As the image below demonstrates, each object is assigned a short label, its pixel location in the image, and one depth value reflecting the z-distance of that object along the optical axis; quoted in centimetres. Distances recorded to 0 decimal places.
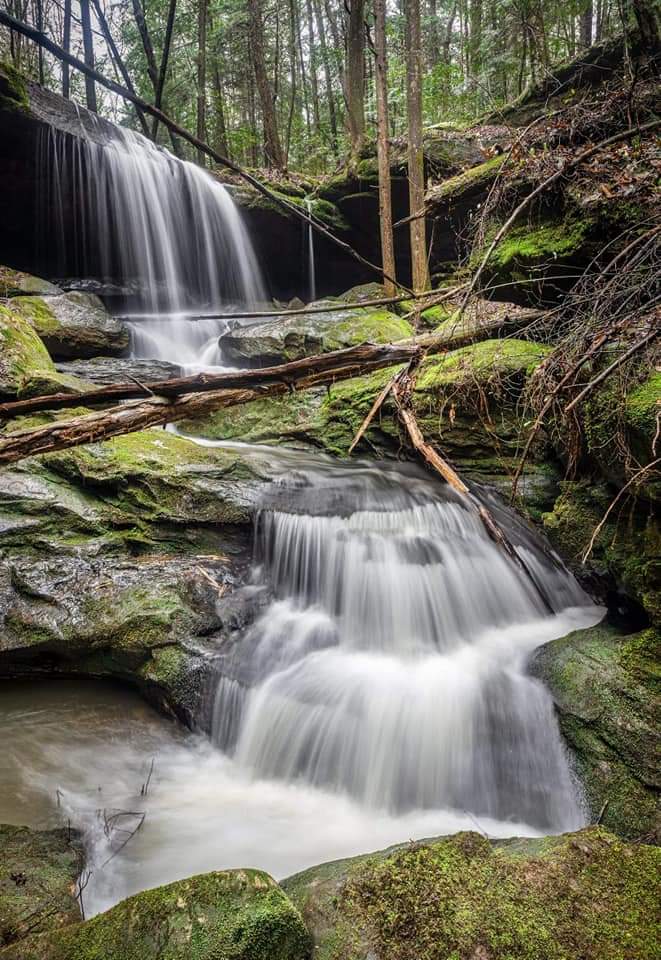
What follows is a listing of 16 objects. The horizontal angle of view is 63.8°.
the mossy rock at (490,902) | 160
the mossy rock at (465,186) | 761
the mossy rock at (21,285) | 955
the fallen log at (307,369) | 359
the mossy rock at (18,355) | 560
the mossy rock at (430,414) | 573
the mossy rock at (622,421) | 326
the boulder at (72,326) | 864
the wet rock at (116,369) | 832
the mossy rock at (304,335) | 914
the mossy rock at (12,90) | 947
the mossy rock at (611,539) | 343
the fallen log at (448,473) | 486
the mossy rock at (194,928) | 158
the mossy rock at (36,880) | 205
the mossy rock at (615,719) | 281
